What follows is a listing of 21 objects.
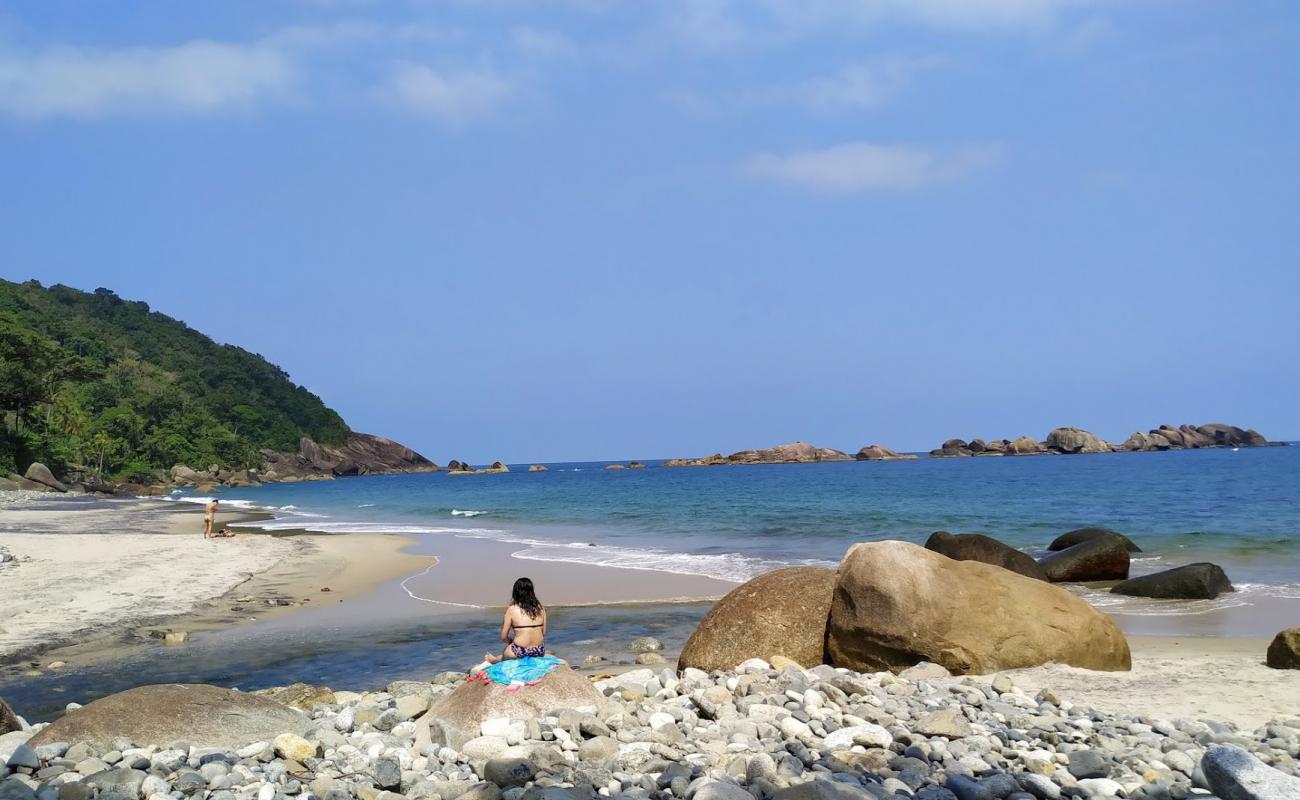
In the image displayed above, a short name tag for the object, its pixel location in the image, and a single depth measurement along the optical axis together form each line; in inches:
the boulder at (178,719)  270.5
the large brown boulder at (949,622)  389.7
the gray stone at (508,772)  228.5
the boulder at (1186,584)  633.0
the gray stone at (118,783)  224.2
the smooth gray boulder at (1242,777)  199.0
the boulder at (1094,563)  743.1
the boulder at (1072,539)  834.8
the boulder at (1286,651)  385.4
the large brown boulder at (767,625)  406.6
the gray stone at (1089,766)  239.3
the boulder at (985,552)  724.7
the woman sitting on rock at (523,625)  309.4
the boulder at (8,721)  289.0
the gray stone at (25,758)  242.1
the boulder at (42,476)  2331.4
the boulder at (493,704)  271.9
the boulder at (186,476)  3597.4
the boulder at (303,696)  354.3
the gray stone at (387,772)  235.6
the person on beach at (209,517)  1073.3
